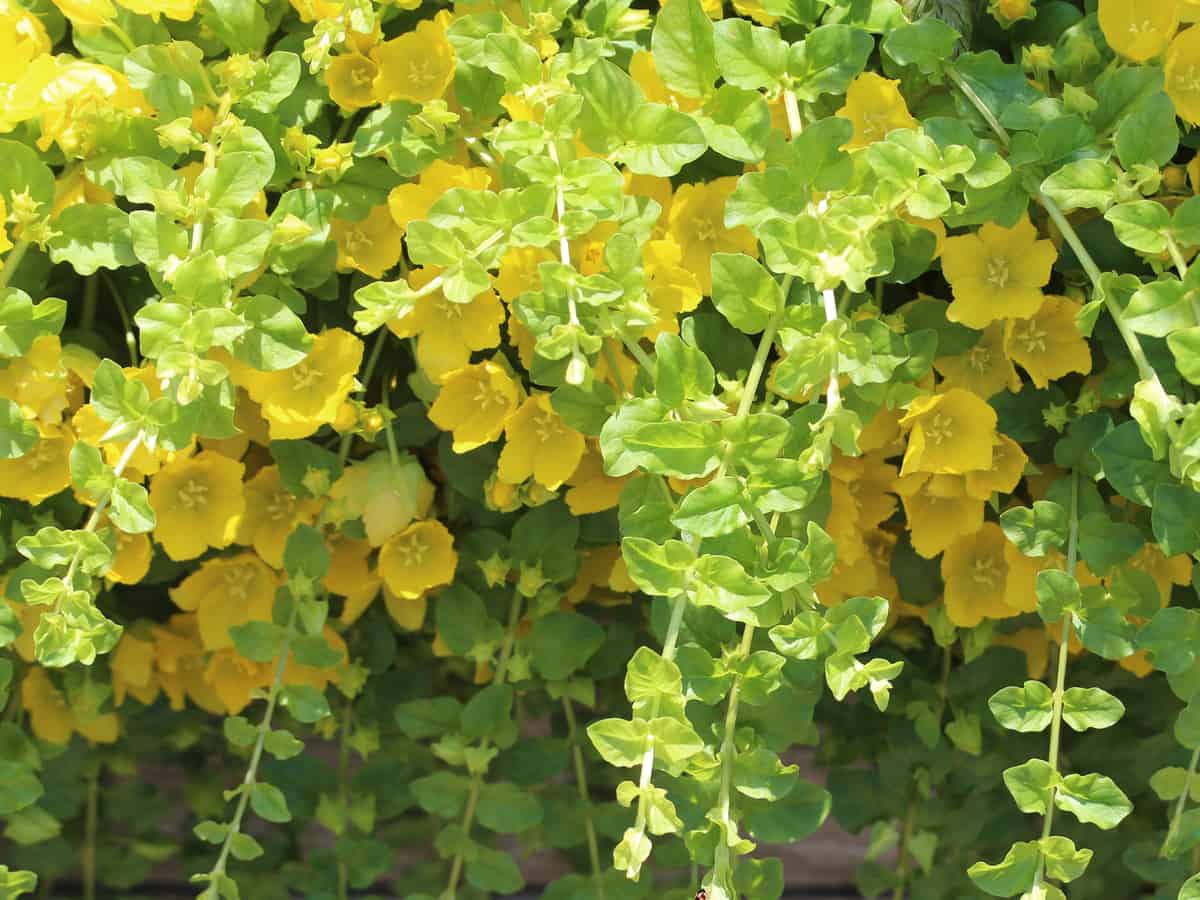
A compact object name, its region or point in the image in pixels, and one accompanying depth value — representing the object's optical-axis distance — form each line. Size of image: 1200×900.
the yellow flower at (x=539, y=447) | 0.88
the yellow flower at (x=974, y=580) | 0.91
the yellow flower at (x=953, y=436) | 0.87
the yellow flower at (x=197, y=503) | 0.90
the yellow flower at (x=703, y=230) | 0.88
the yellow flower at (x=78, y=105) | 0.87
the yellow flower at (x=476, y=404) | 0.88
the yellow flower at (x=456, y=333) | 0.88
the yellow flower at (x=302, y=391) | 0.88
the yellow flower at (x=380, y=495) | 0.90
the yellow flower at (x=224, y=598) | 0.92
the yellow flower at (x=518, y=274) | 0.87
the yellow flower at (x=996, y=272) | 0.87
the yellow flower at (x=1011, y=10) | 0.88
